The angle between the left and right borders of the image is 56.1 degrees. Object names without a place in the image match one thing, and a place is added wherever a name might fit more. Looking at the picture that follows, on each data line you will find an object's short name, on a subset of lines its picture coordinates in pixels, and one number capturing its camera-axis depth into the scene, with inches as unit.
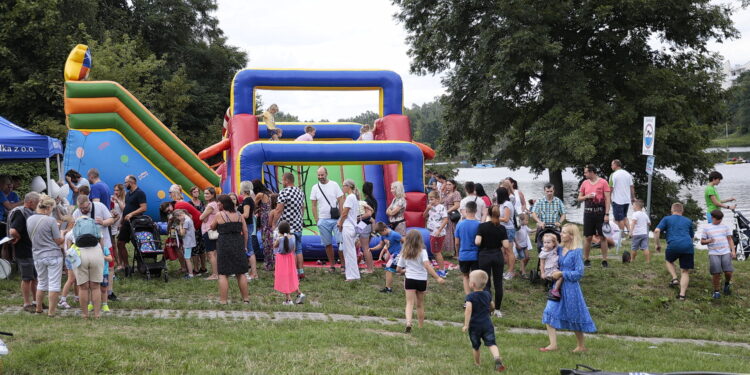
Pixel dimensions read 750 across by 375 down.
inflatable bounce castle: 577.3
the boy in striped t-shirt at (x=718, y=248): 447.2
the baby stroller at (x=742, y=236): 546.0
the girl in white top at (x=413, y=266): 315.6
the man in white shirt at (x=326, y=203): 460.1
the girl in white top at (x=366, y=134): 619.8
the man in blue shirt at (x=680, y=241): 446.6
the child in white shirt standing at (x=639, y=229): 482.6
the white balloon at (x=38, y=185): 459.2
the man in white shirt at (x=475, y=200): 446.9
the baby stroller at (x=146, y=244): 428.5
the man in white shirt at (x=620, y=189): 509.7
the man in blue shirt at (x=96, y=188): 448.5
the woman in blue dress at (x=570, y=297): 287.0
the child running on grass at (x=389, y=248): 408.2
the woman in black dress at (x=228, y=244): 358.3
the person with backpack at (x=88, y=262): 319.6
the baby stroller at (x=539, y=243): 431.8
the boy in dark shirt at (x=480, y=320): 255.9
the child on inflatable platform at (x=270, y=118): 615.2
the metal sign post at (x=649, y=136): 522.3
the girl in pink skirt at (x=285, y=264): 371.9
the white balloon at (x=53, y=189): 442.2
